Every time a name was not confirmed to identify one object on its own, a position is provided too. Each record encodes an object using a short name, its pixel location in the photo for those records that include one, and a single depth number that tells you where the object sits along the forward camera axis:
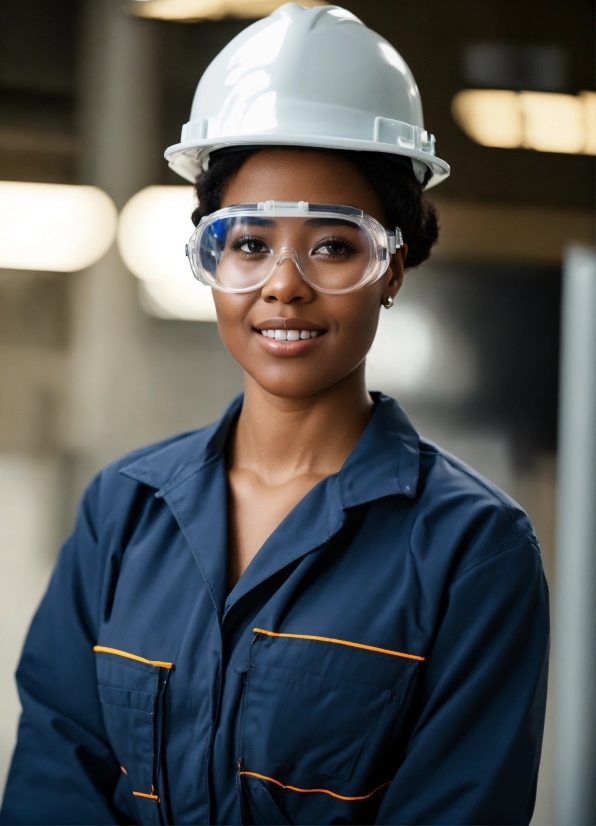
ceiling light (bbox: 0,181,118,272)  2.87
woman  1.25
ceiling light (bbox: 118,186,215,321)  2.90
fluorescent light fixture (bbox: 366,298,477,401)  2.95
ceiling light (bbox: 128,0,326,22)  2.86
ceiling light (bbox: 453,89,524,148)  2.93
